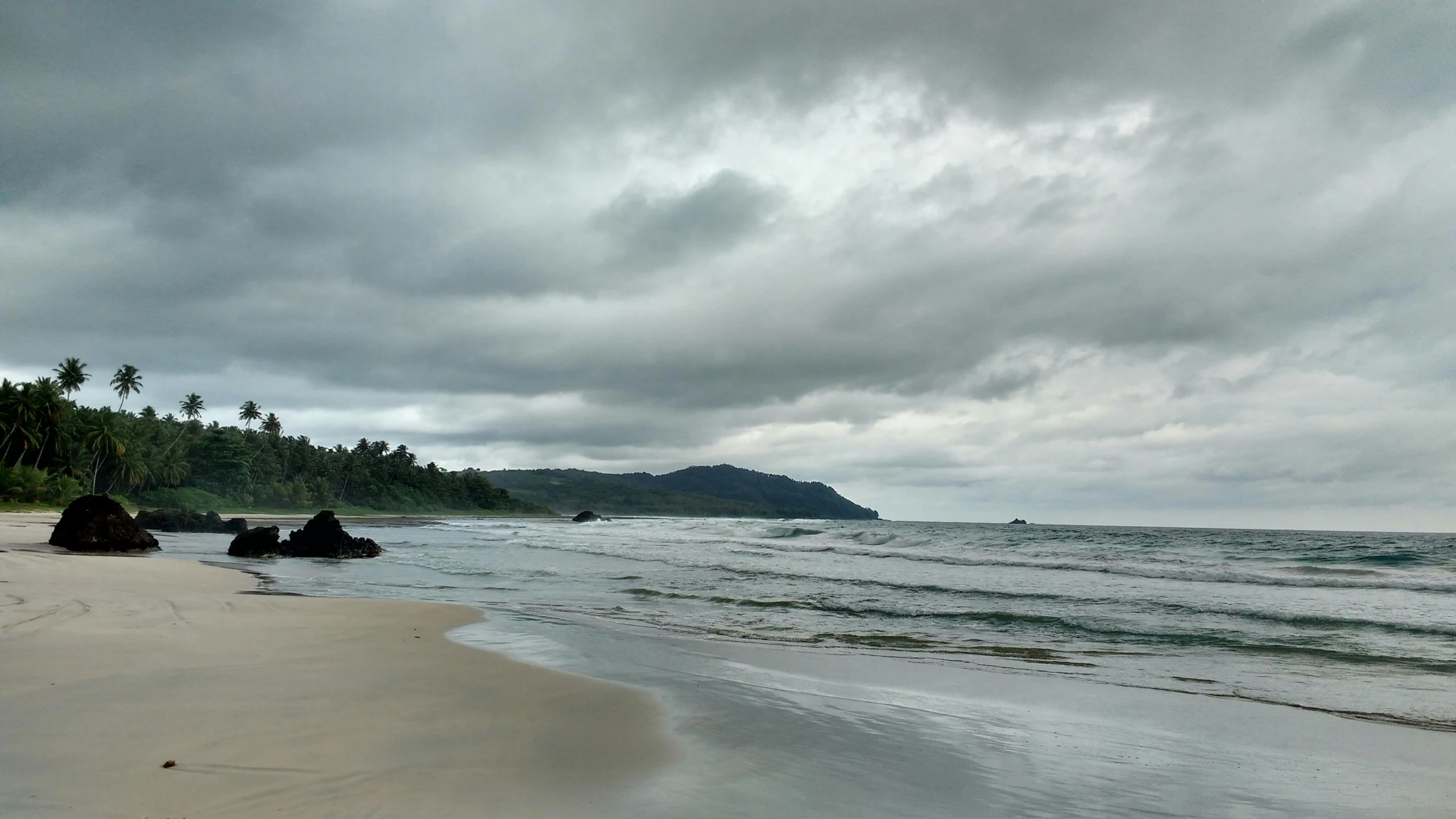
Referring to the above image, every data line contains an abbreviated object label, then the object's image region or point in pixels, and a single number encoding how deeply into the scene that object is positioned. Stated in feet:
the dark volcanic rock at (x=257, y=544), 86.12
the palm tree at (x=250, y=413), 422.82
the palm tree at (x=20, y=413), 193.16
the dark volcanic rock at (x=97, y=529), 75.05
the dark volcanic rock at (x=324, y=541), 92.12
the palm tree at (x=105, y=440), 231.91
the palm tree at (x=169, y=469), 281.54
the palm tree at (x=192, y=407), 393.91
